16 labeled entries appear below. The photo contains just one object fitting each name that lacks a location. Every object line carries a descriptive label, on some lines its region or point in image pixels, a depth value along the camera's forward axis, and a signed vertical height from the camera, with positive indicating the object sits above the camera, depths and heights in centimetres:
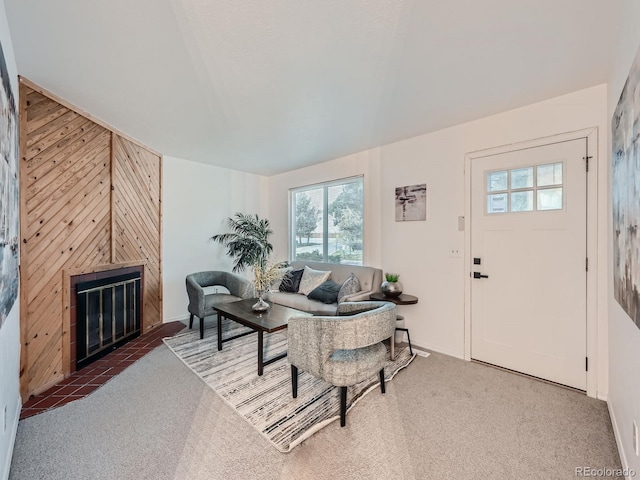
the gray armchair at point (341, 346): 191 -77
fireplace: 276 -82
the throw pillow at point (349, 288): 334 -58
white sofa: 337 -64
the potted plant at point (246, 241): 477 -2
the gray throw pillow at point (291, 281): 417 -64
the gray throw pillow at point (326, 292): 354 -69
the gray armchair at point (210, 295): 351 -71
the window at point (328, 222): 426 +30
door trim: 228 -8
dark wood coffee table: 257 -78
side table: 312 -68
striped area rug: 194 -128
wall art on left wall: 140 +25
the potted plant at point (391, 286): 331 -56
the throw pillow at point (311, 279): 400 -58
